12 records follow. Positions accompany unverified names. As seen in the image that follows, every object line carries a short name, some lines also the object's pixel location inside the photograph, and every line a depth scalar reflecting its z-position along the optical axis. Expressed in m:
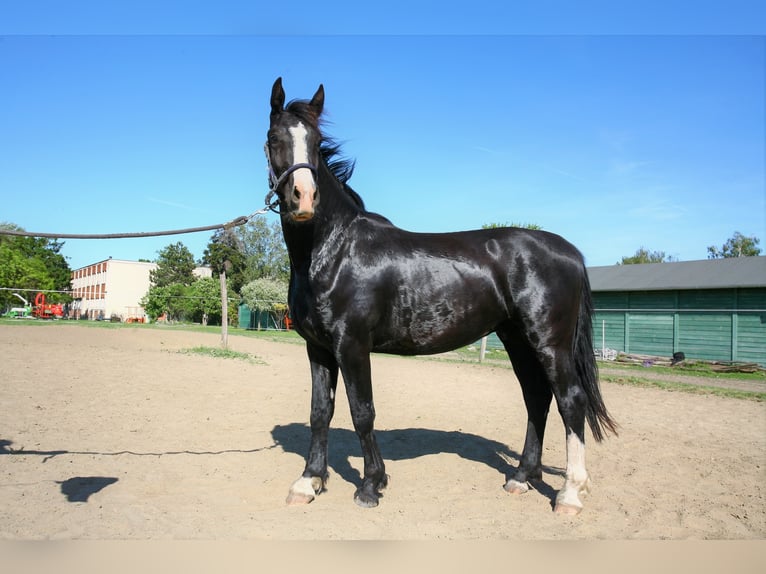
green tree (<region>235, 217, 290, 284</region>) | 61.50
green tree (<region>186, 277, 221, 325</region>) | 51.34
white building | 66.94
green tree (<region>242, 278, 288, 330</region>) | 46.59
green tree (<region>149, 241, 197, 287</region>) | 71.06
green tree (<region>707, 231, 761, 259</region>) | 64.31
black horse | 4.09
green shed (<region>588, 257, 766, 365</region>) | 20.22
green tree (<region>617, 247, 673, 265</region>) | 68.31
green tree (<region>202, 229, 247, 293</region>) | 62.78
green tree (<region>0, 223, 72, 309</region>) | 46.06
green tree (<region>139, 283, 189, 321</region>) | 51.12
